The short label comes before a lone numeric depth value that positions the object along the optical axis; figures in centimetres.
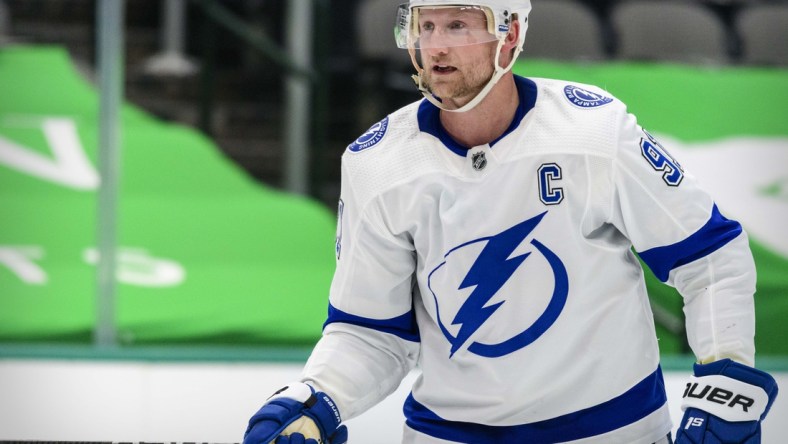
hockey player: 964
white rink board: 1058
